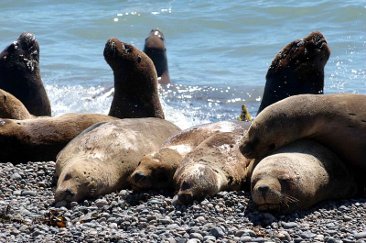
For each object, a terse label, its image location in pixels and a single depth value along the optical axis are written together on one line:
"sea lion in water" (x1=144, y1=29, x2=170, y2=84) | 33.56
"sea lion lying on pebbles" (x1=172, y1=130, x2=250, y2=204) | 15.02
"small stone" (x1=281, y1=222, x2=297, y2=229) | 13.90
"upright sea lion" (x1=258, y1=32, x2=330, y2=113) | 21.11
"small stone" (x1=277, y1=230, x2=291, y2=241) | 13.33
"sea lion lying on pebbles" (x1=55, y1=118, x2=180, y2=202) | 15.65
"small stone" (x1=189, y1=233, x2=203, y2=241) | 13.18
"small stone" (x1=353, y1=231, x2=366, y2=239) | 13.34
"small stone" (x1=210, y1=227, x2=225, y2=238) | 13.37
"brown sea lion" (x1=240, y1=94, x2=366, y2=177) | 16.14
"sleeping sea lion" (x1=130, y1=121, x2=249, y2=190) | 15.84
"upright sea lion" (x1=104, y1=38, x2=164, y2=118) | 22.62
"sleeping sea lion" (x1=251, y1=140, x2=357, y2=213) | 14.48
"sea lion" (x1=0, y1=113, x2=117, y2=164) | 18.94
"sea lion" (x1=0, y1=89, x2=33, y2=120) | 21.75
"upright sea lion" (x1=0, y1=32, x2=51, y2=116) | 25.17
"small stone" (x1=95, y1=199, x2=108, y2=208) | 15.30
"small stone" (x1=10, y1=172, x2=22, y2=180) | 17.23
